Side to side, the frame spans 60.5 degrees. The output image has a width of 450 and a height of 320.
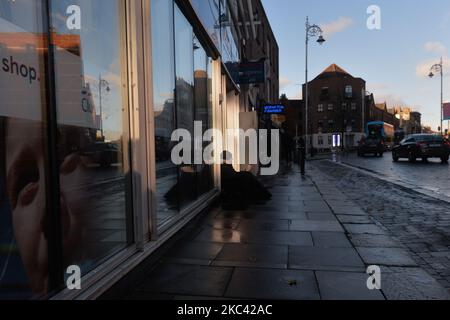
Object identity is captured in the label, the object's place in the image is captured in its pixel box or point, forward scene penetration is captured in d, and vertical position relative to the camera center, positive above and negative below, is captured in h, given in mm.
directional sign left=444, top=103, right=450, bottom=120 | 54562 +3878
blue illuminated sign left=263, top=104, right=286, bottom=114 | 16672 +1386
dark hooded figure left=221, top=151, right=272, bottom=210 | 8477 -1037
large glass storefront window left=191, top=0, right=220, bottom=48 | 6861 +2559
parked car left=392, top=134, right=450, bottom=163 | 20516 -515
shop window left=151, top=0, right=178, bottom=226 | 4773 +534
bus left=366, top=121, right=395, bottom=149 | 46562 +1099
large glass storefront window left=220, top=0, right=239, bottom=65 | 10109 +3136
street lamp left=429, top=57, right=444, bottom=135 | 39988 +7272
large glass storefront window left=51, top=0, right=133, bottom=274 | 2811 +122
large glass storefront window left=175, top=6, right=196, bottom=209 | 5887 +877
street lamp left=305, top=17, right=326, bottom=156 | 26144 +7669
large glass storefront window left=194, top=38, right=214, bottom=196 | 7172 +855
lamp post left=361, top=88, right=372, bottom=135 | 69250 +5523
